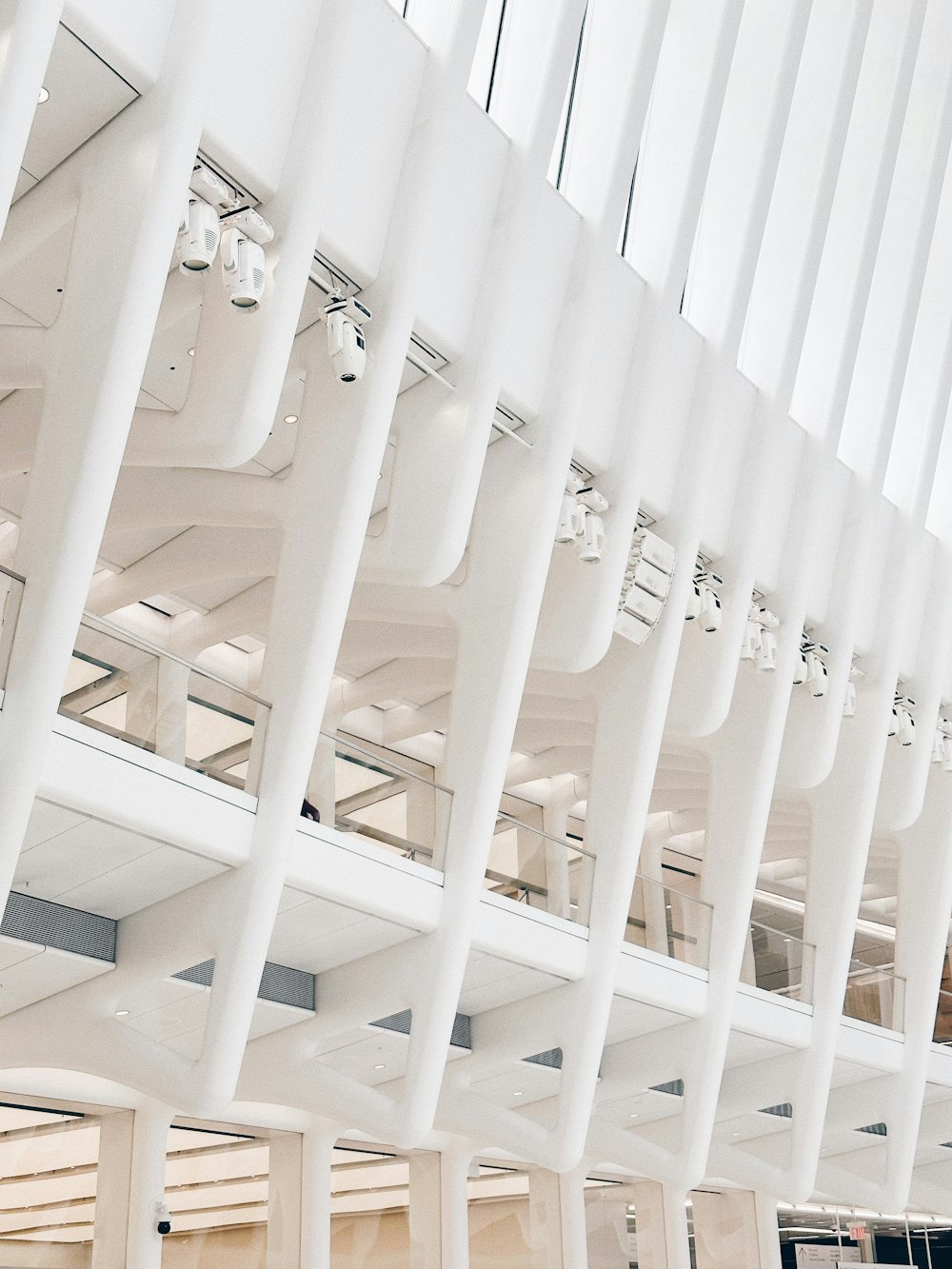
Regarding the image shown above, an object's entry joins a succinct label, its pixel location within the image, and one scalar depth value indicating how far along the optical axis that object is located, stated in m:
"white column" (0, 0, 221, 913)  8.09
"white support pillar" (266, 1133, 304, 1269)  17.23
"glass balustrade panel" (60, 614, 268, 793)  9.30
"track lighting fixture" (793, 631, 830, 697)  16.14
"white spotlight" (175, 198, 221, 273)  9.13
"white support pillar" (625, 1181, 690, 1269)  23.02
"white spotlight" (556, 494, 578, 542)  12.60
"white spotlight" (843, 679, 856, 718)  17.08
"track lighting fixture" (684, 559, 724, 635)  14.34
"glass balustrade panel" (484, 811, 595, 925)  13.47
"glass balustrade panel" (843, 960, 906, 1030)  18.38
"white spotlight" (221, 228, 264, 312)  9.05
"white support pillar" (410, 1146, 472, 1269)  19.36
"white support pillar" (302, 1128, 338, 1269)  17.23
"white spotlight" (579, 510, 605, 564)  12.70
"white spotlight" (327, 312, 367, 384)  10.11
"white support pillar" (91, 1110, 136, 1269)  15.30
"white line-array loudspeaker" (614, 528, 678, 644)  13.50
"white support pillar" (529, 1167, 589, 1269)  21.41
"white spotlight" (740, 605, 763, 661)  15.21
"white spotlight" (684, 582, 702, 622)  14.27
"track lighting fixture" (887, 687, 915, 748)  17.98
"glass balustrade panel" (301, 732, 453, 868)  11.48
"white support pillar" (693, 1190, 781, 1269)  24.58
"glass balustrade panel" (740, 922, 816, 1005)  16.42
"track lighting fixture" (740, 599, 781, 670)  15.23
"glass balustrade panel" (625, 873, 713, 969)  14.91
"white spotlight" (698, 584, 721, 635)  14.50
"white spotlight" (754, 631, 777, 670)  15.32
